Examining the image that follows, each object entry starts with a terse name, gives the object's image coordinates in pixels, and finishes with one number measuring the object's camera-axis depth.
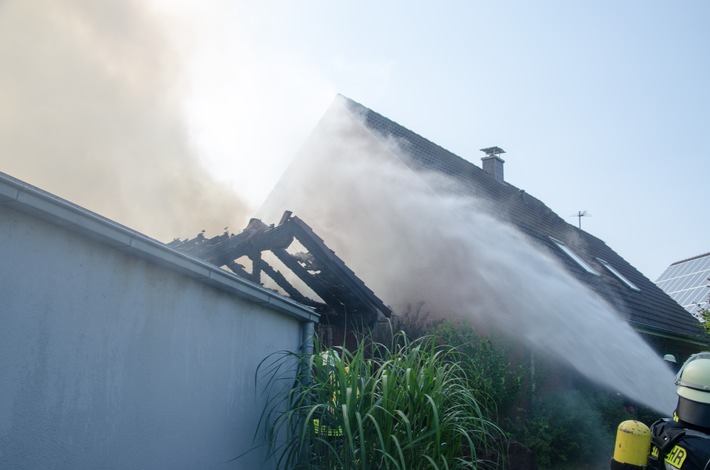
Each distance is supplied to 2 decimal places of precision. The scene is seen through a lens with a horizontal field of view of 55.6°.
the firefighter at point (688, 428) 3.96
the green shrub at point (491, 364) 8.11
